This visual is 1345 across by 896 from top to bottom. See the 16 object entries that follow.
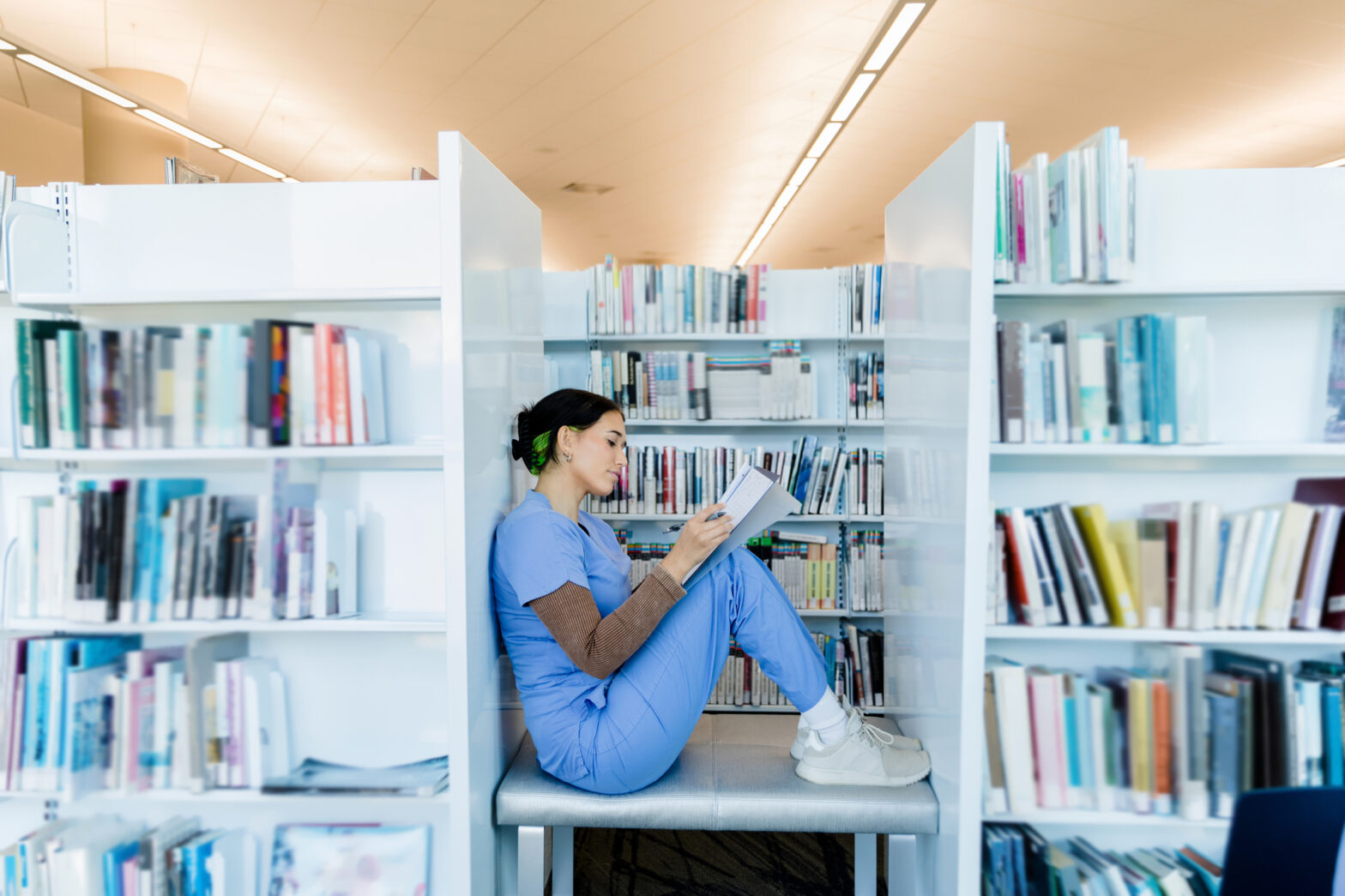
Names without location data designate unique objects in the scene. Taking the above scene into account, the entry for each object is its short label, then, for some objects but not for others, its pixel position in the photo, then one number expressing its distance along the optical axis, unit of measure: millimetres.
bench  1613
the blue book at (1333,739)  1479
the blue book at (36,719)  1586
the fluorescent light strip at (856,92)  3107
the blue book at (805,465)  3328
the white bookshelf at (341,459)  1581
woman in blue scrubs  1616
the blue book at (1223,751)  1485
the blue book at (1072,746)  1538
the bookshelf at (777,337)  3262
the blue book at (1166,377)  1487
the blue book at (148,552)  1579
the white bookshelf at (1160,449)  1499
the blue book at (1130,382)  1507
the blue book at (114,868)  1603
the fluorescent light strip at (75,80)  3367
